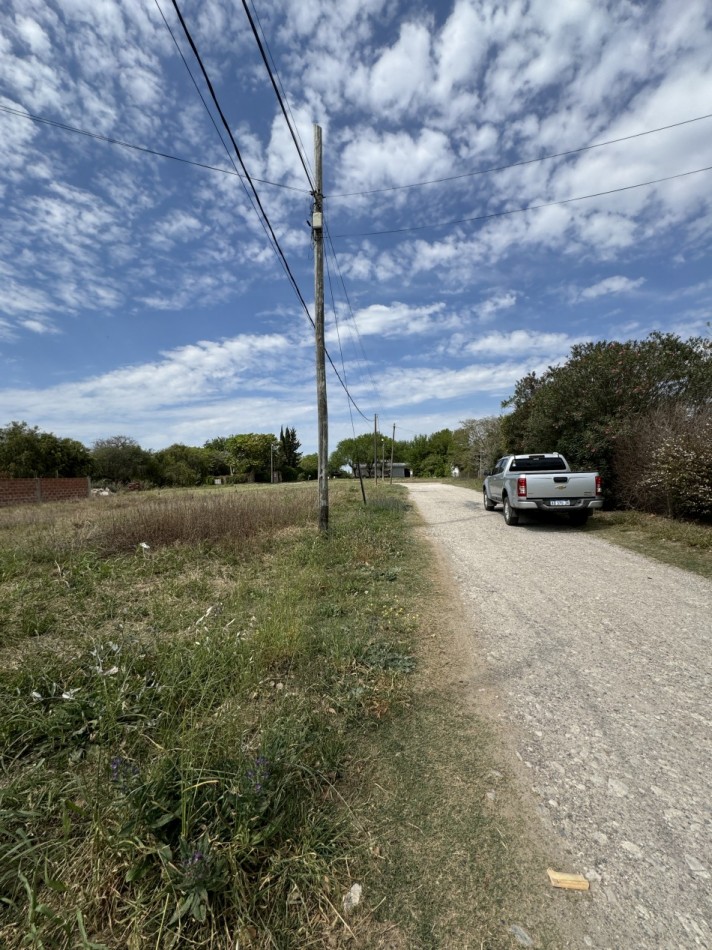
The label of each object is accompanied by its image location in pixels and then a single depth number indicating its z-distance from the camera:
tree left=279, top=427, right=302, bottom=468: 91.38
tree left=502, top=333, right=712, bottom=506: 13.02
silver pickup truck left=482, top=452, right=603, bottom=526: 9.79
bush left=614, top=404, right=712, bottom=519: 9.18
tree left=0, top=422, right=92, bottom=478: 38.25
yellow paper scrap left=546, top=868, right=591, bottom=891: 1.74
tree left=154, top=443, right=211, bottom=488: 59.75
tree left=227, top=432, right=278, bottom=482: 83.69
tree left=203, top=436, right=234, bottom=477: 83.41
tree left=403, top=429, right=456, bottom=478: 80.69
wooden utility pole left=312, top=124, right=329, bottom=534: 9.77
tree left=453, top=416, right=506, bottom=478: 46.34
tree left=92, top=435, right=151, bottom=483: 52.28
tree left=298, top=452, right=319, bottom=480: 96.61
